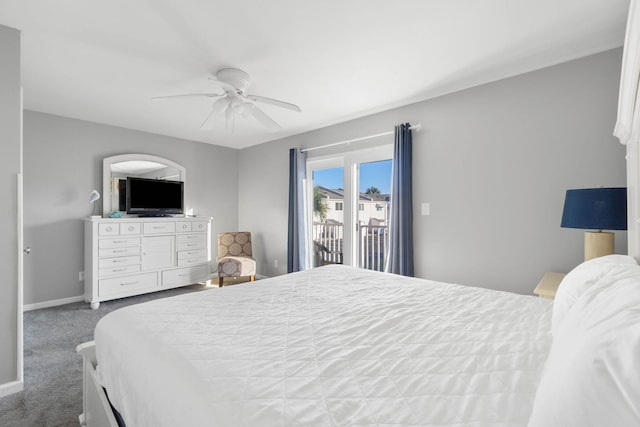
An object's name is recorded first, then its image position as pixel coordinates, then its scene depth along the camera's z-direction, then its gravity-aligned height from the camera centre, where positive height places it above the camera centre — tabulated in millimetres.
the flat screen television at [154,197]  4320 +308
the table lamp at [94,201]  3967 +234
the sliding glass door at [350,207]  3791 +115
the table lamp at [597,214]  1803 -9
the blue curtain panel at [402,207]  3297 +83
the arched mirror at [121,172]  4207 +662
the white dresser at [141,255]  3762 -508
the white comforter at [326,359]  787 -484
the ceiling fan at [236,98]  2545 +1030
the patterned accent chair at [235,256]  4496 -622
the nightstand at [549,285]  1889 -475
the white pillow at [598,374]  455 -266
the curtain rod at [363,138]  3287 +956
